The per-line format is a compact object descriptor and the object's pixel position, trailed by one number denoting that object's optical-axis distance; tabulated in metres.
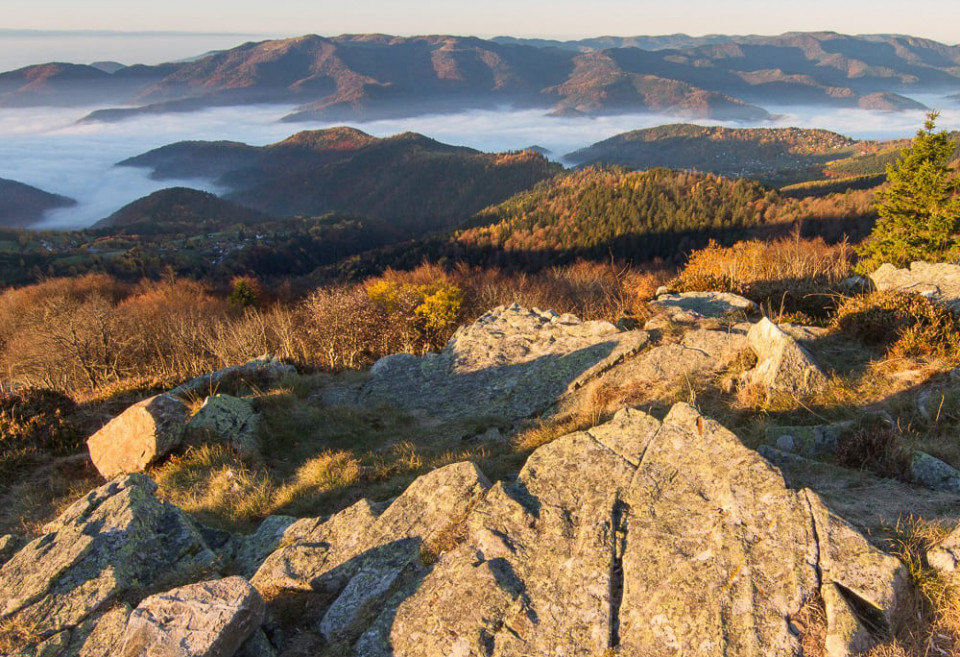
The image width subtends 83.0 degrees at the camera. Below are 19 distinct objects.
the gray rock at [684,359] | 8.63
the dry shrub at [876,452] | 5.17
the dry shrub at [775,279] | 11.99
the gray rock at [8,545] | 5.24
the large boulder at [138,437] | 8.27
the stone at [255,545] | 5.12
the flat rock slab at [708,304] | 12.00
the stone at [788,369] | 7.14
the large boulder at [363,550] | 4.12
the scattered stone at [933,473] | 4.79
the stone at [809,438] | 5.79
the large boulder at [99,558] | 4.23
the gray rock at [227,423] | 8.74
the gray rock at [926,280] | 10.12
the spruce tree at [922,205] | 23.64
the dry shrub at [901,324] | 7.70
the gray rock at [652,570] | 3.29
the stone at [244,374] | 11.76
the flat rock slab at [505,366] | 10.15
